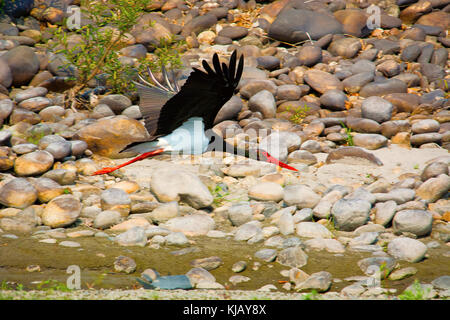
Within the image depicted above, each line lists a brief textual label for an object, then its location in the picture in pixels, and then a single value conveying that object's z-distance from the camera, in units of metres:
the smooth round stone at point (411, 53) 14.89
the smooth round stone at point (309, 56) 14.57
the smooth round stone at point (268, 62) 14.51
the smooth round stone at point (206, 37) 16.17
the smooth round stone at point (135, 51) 14.40
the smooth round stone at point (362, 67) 14.22
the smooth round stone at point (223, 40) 15.98
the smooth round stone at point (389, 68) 14.17
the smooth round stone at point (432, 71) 14.12
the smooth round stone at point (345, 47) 15.32
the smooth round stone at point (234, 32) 16.22
